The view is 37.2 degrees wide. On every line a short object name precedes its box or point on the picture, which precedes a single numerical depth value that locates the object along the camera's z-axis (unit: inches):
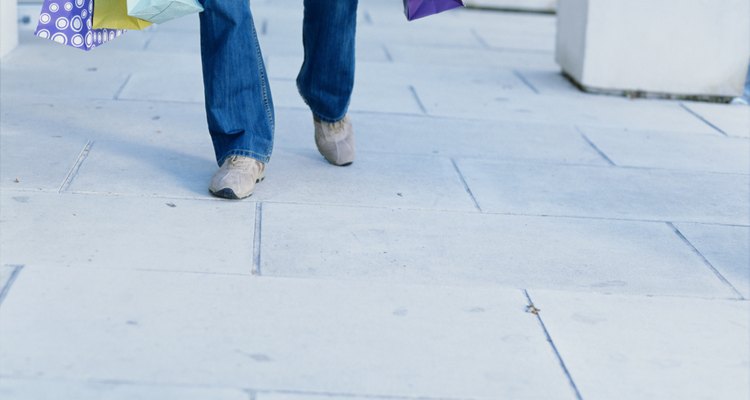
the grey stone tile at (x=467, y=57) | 253.0
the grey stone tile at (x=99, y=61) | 209.3
